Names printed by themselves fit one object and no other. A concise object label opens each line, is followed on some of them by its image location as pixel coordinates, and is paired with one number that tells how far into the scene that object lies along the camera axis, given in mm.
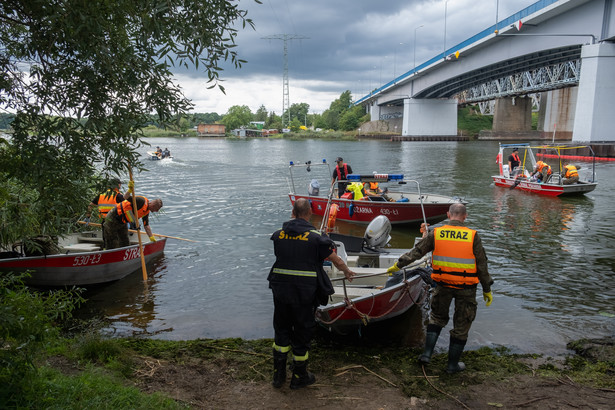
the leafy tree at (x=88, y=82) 4258
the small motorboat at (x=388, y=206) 15359
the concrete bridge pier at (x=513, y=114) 92000
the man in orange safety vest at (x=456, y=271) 5523
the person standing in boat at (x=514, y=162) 26016
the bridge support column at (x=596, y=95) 39250
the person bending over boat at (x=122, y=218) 10289
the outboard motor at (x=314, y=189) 17931
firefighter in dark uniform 5086
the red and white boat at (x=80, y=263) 8914
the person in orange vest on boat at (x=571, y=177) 22234
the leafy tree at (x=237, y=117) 186750
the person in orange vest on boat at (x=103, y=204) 11039
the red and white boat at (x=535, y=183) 21984
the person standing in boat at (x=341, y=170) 15579
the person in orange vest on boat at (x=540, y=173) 23209
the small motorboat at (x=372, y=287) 6734
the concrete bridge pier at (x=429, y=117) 89438
